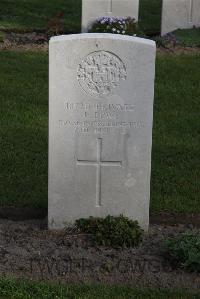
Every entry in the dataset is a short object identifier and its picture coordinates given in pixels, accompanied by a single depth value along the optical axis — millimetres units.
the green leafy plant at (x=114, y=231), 6734
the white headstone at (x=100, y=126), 6773
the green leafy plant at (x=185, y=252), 6270
